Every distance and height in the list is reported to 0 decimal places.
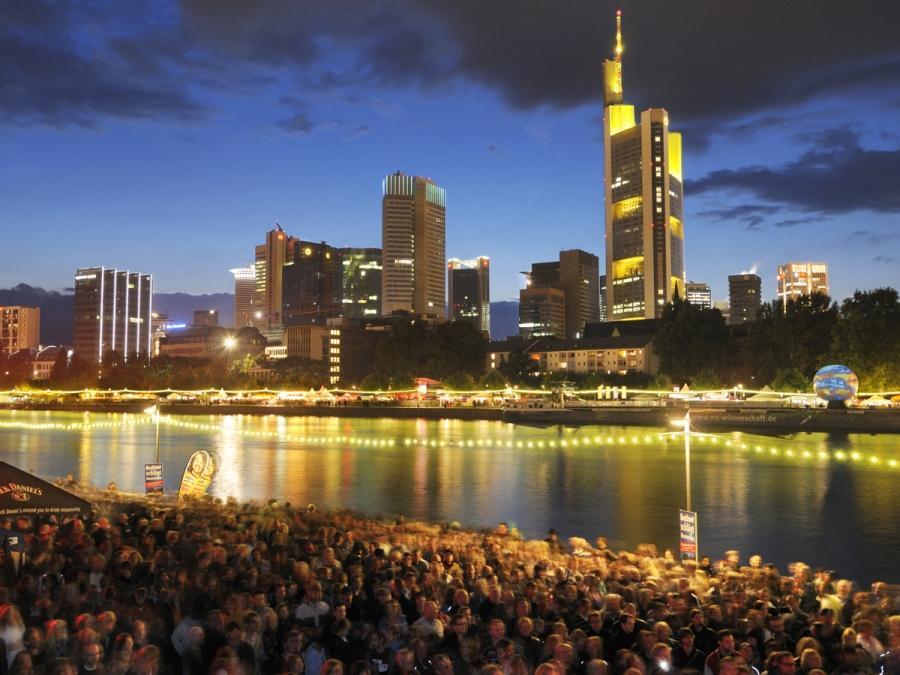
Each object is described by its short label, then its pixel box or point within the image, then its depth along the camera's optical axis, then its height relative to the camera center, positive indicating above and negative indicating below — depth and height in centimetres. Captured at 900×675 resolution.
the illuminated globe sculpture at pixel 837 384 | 7400 +82
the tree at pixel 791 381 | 9444 +139
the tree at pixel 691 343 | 12000 +749
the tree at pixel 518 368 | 14425 +456
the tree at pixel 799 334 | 10081 +750
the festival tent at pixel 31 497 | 1244 -167
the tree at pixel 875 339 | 8525 +583
